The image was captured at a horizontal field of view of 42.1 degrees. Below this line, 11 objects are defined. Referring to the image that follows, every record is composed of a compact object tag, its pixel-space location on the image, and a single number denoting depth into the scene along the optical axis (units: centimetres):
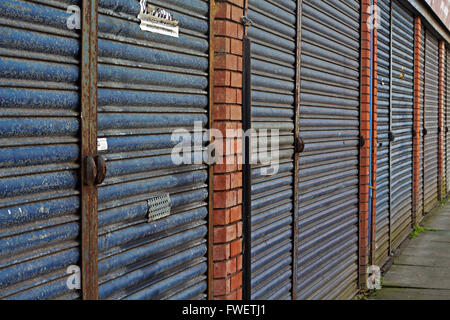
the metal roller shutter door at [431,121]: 1223
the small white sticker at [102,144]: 255
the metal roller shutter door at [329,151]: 520
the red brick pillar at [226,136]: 352
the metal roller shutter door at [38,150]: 209
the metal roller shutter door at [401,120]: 895
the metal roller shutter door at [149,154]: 264
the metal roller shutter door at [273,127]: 416
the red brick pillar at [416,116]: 1073
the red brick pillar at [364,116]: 684
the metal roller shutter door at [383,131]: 778
